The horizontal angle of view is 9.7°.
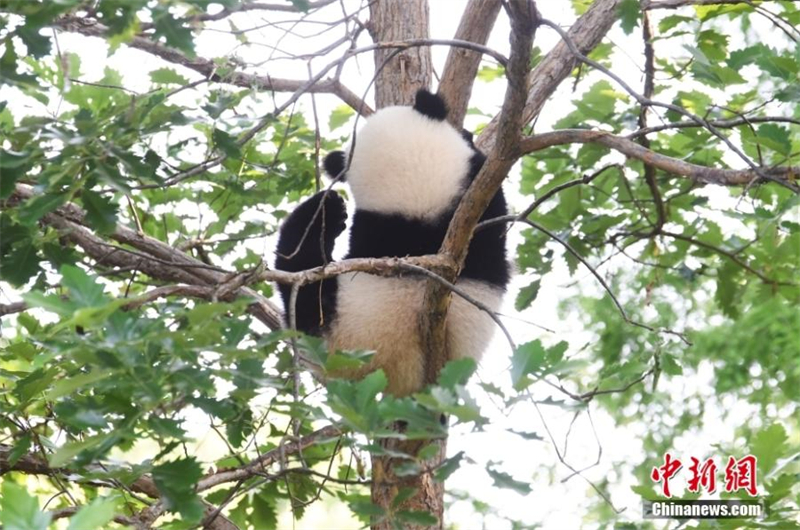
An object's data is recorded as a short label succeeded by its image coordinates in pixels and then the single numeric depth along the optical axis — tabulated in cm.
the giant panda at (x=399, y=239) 1015
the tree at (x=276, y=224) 923
